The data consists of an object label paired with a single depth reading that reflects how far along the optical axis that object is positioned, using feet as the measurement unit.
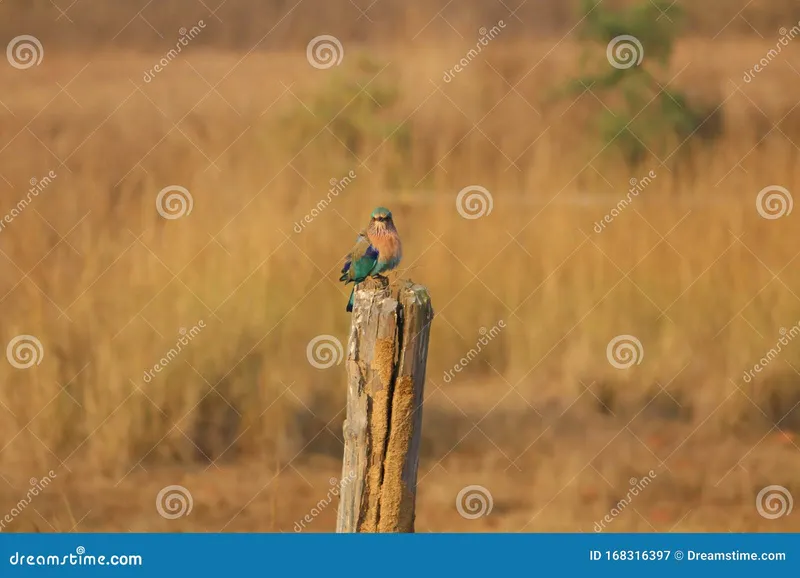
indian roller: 31.78
